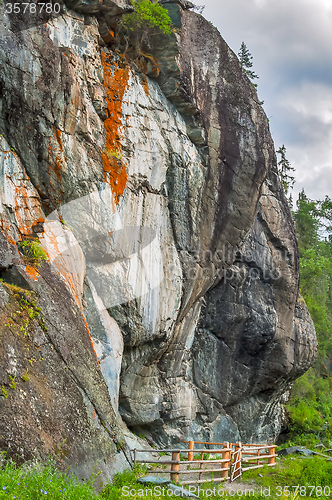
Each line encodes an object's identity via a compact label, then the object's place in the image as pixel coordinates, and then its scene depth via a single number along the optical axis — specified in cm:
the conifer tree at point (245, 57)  3136
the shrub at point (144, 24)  1356
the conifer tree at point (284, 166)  3556
